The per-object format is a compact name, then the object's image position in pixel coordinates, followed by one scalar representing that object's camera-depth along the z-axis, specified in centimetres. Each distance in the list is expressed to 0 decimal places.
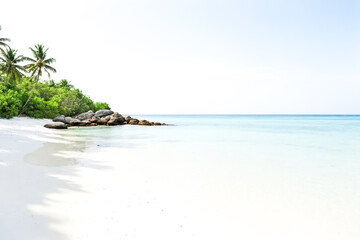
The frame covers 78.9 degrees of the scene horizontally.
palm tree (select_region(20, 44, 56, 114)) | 3694
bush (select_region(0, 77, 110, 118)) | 2806
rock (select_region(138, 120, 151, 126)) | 4504
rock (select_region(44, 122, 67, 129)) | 2553
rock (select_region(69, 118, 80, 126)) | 3516
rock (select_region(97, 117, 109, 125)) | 4124
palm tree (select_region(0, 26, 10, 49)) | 2798
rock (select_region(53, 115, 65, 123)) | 3487
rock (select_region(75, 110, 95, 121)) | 4411
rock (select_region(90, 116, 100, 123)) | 4053
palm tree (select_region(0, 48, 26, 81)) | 3488
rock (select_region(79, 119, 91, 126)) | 3602
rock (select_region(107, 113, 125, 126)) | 4038
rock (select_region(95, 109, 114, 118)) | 4572
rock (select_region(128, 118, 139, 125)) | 4634
